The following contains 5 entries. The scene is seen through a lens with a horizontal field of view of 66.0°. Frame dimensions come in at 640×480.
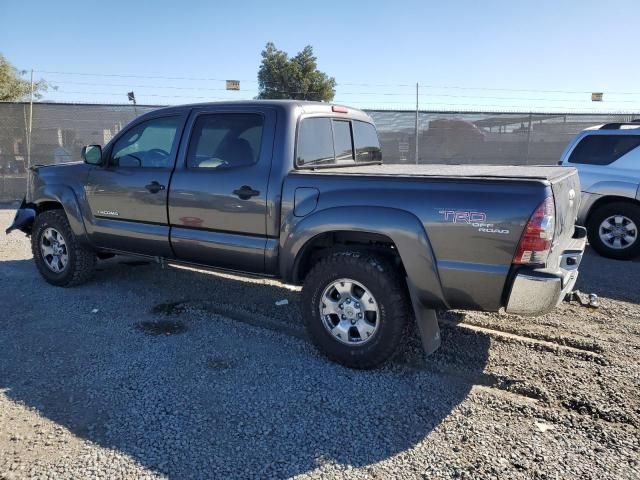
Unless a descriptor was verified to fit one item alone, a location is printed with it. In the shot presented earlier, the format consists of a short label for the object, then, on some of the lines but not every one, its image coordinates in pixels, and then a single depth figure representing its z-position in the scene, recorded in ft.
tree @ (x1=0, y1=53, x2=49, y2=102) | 70.85
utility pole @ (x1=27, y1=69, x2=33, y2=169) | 38.24
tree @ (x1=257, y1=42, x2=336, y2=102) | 81.92
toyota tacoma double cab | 9.98
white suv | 22.76
